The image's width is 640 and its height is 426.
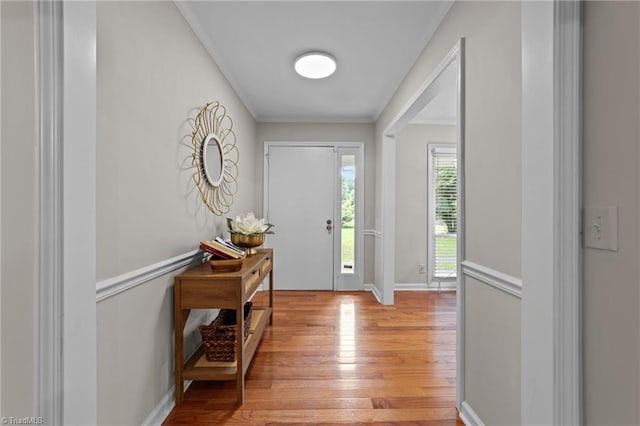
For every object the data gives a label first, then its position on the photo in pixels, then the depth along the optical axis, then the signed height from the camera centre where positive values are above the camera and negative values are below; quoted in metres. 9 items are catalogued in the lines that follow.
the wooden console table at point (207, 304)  1.75 -0.52
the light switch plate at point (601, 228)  0.78 -0.04
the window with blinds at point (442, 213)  4.39 -0.02
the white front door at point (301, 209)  4.36 +0.04
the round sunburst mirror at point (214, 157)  2.21 +0.44
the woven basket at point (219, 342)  1.89 -0.79
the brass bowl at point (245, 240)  2.46 -0.23
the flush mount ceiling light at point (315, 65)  2.57 +1.27
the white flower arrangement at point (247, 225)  2.47 -0.11
